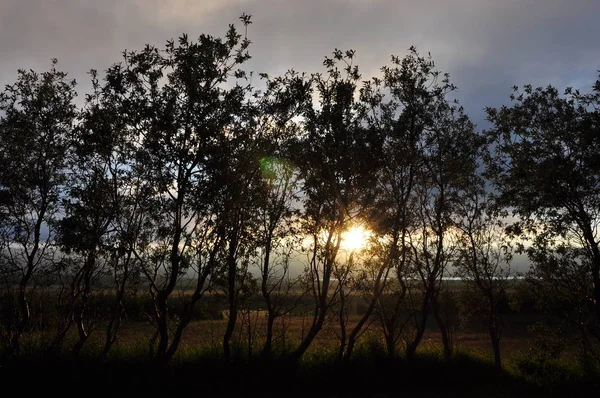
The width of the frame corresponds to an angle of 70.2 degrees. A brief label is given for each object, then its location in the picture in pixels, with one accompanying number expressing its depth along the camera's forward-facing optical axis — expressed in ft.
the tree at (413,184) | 47.65
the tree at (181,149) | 37.17
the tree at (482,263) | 57.67
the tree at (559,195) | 43.14
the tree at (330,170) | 43.86
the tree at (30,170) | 41.86
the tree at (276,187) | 42.45
